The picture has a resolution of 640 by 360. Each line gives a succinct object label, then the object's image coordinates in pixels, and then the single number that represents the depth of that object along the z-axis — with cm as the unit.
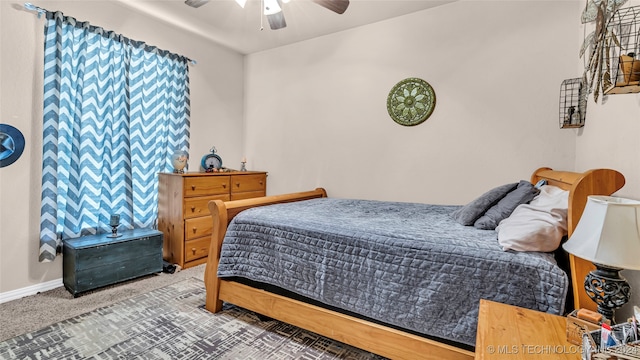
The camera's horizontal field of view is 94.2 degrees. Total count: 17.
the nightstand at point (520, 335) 88
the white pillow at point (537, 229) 129
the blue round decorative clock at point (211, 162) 356
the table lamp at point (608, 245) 81
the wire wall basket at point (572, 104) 213
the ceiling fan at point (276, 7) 215
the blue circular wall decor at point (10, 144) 229
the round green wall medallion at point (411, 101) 297
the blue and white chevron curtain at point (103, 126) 249
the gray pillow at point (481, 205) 186
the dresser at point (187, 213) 305
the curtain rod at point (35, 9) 236
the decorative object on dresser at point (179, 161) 324
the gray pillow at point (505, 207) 173
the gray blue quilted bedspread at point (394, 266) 125
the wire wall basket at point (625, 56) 103
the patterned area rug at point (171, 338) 170
